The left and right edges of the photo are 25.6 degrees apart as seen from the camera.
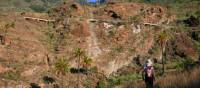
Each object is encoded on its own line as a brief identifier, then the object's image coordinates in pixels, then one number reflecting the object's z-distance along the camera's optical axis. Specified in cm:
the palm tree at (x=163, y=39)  8669
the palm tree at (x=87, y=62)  8312
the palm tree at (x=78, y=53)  8344
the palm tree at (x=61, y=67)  7912
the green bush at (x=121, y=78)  7894
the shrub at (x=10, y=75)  7619
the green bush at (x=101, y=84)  7218
